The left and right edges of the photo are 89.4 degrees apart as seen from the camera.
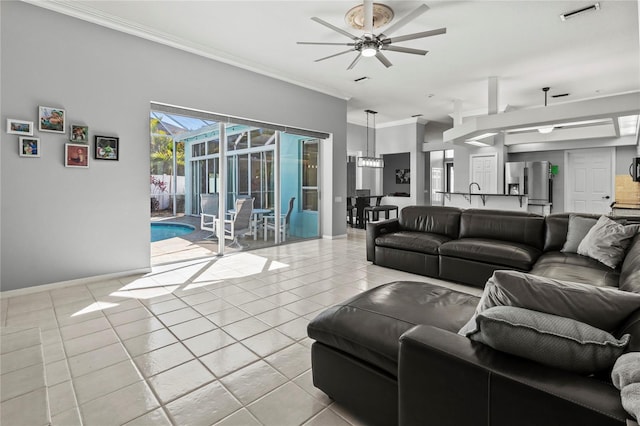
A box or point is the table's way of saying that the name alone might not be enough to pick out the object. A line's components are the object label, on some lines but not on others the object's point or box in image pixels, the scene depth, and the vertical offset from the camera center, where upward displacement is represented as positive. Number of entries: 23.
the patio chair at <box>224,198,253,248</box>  5.63 -0.38
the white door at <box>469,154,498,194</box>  8.41 +0.69
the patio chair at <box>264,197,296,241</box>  6.37 -0.46
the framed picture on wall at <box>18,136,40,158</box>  3.40 +0.59
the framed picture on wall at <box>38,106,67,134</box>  3.50 +0.91
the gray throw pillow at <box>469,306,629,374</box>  0.94 -0.43
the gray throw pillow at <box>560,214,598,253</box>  3.37 -0.36
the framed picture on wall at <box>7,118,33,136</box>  3.33 +0.78
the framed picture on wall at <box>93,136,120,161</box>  3.88 +0.65
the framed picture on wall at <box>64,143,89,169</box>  3.67 +0.53
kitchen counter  7.48 -0.05
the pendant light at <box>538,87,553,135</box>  6.68 +1.82
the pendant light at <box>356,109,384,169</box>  8.70 +1.04
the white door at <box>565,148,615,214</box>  8.10 +0.44
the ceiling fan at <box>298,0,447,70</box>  3.23 +1.78
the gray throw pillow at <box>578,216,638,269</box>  2.85 -0.41
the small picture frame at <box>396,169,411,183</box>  12.67 +0.91
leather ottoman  1.44 -0.68
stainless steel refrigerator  8.12 +0.47
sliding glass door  5.43 +0.56
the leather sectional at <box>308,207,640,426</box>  0.89 -0.61
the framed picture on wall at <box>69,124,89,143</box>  3.70 +0.78
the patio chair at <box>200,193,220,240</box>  5.59 -0.20
